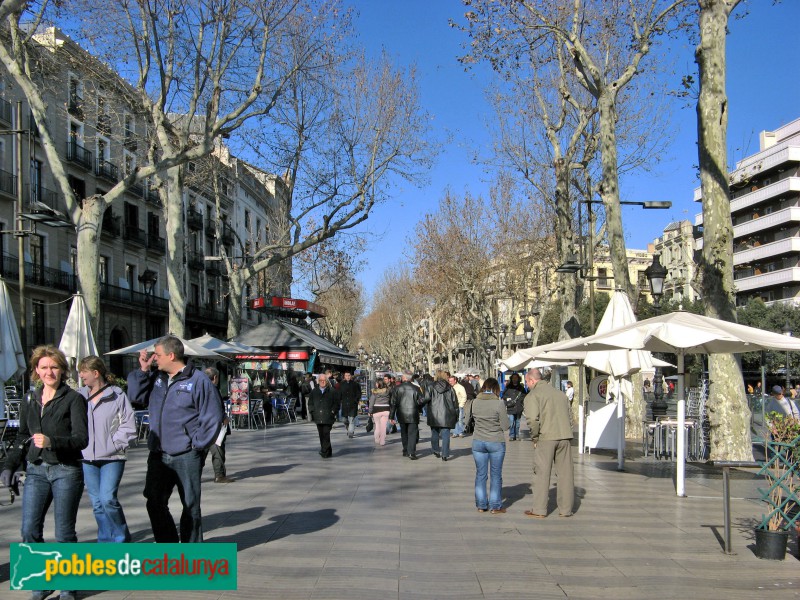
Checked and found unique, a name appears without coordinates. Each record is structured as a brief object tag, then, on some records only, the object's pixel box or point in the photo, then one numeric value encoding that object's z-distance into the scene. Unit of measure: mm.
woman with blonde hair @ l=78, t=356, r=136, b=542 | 5566
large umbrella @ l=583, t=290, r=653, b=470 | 12695
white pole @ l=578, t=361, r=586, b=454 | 15070
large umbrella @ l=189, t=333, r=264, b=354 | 19141
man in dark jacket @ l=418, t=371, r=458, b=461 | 13891
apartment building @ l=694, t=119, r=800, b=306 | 53438
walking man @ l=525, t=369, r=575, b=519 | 8477
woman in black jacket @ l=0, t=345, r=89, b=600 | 5082
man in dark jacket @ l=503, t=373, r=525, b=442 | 19016
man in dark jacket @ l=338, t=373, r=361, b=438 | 18625
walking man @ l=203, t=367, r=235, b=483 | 10664
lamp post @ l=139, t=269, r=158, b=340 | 23938
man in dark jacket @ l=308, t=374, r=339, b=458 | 13602
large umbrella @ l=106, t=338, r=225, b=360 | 16931
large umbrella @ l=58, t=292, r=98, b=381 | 13617
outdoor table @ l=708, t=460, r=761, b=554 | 6449
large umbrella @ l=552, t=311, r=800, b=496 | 8844
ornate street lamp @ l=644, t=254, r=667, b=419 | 17625
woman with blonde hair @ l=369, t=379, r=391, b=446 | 17188
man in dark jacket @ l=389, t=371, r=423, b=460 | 14469
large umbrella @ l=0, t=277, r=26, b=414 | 13305
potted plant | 6383
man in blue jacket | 5414
